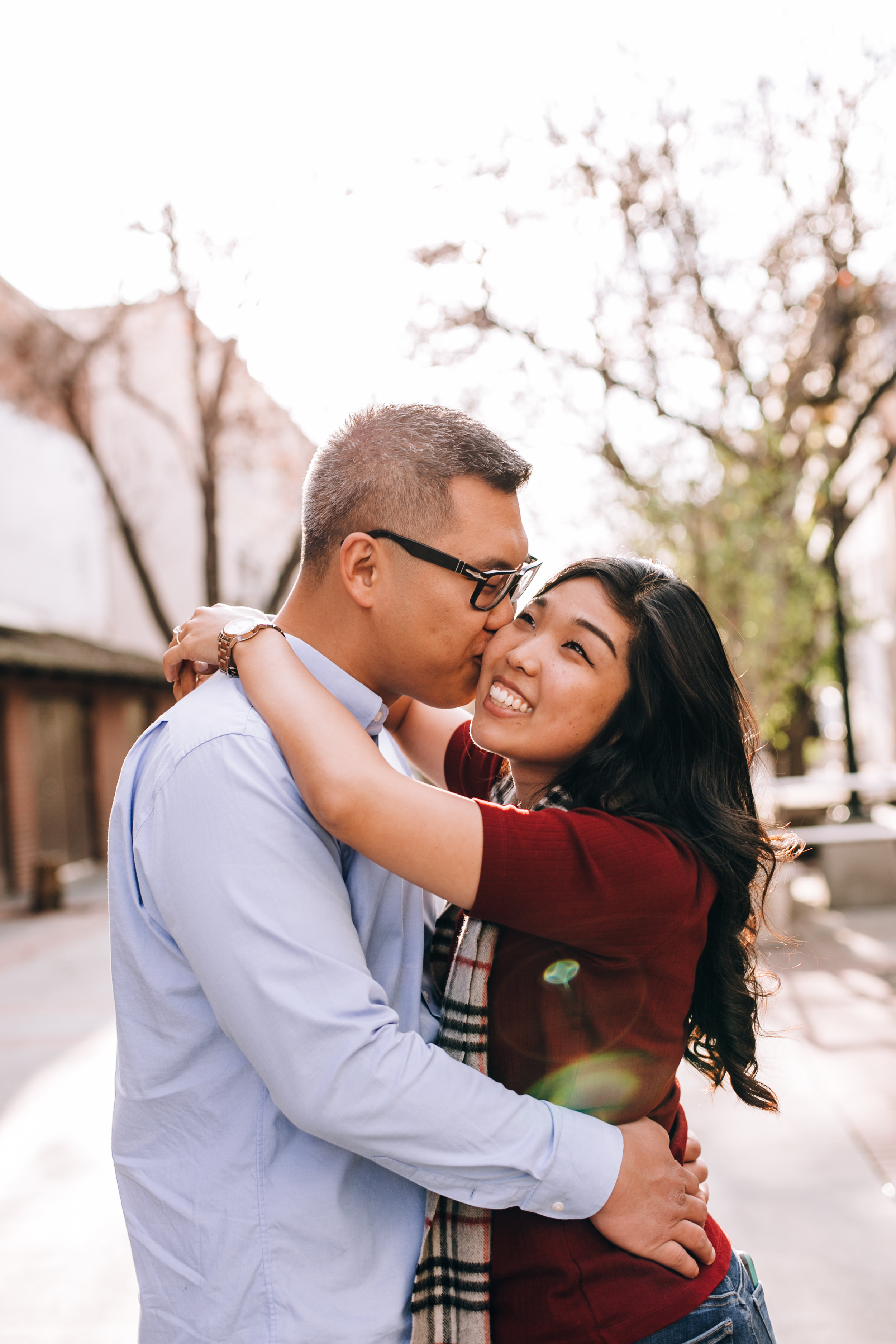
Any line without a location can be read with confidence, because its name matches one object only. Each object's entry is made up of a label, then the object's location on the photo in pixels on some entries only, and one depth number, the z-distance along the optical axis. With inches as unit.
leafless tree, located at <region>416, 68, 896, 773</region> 501.0
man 56.8
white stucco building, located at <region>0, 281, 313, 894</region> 584.7
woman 62.9
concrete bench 395.2
